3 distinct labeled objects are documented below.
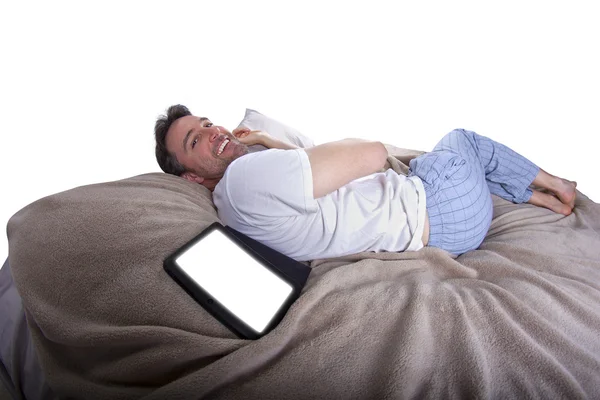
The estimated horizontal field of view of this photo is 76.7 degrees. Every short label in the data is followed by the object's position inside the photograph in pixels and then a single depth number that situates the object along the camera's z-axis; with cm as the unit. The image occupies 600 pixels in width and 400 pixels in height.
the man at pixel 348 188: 92
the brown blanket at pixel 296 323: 67
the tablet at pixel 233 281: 74
